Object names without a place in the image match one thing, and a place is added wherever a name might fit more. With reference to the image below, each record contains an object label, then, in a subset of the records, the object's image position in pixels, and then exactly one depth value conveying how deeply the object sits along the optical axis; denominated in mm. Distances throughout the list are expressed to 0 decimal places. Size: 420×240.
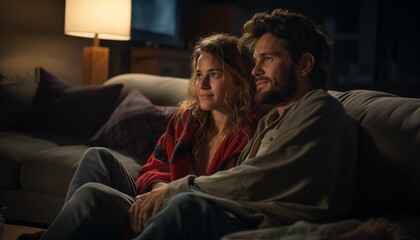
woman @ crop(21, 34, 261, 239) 1612
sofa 1215
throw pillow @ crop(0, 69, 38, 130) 2834
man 1093
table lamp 2895
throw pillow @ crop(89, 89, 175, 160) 2289
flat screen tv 4090
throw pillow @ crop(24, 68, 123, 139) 2662
